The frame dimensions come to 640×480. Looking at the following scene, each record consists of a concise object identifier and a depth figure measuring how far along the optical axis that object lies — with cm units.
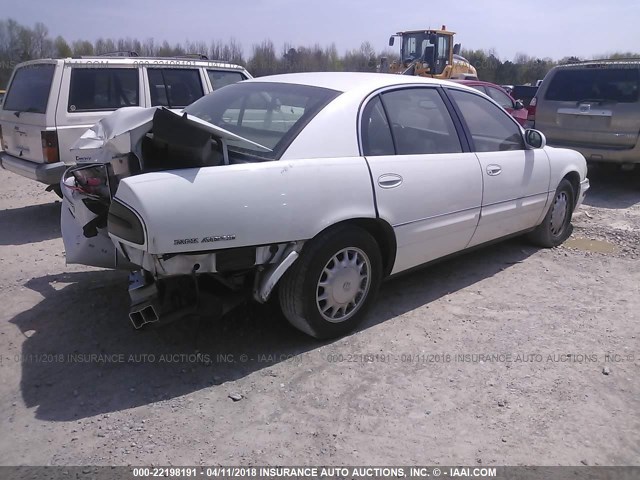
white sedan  297
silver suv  793
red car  1103
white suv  618
